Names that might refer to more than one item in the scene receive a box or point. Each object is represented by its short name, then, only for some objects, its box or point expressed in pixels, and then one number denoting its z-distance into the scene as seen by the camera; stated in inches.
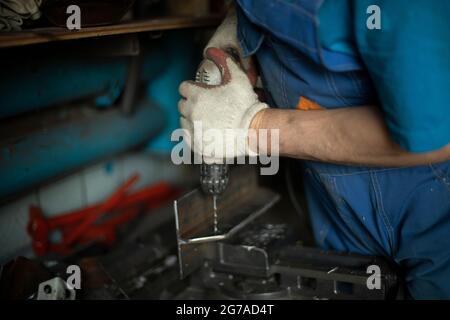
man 33.4
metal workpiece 47.6
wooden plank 37.2
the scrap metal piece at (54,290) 42.2
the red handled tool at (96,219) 63.7
